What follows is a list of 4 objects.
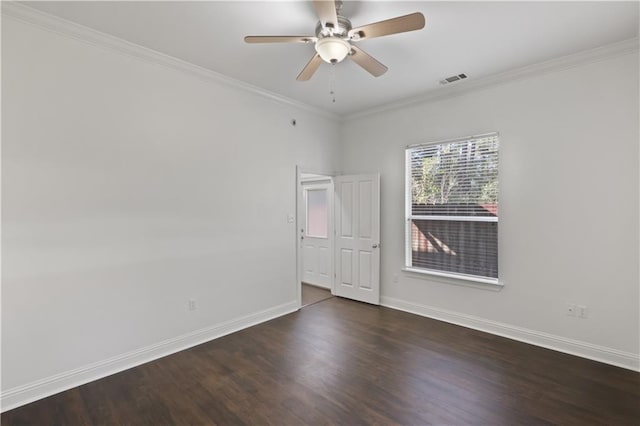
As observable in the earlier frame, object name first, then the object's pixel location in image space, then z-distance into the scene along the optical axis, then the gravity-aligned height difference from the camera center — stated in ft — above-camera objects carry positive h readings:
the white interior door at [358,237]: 15.52 -1.38
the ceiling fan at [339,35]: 6.39 +4.08
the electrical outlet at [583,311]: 10.24 -3.37
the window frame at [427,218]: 12.32 -0.37
